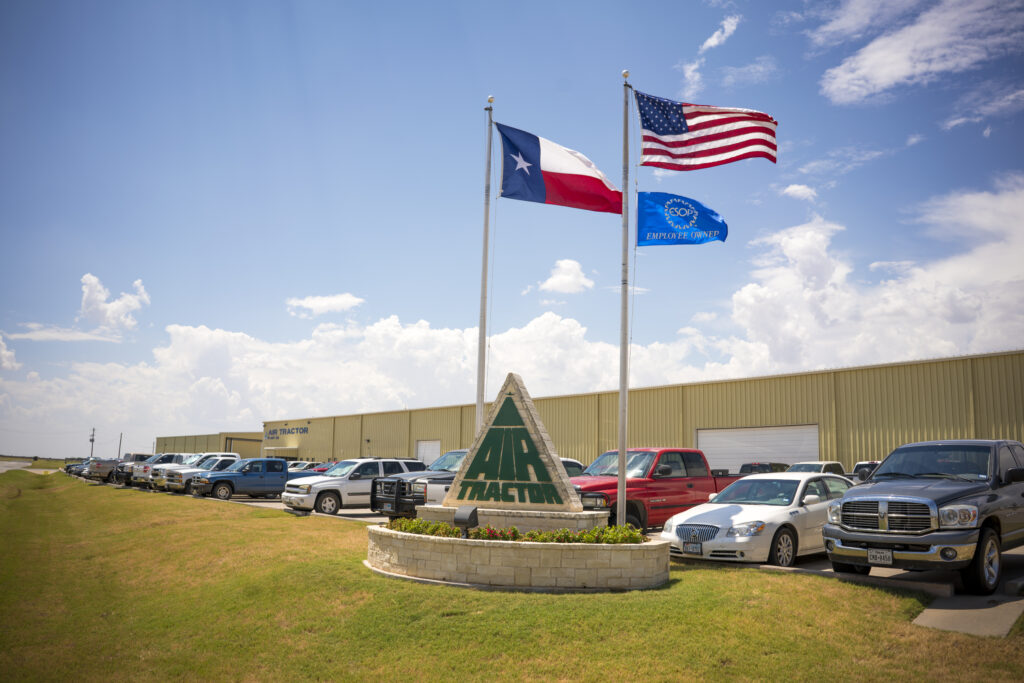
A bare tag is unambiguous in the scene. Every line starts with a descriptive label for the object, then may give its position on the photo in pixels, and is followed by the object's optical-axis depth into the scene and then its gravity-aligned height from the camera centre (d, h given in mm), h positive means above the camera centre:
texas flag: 13516 +4933
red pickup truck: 13656 -682
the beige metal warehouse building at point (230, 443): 72875 -644
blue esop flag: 12250 +3809
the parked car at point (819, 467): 19156 -395
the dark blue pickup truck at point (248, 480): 27547 -1617
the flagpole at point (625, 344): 11312 +1658
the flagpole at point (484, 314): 14266 +2612
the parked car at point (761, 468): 21438 -515
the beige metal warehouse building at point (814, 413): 20917 +1330
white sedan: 10445 -1067
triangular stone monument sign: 10758 -334
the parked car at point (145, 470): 35438 -1723
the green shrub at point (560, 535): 9594 -1198
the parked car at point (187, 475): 30641 -1631
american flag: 12430 +5409
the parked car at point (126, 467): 38250 -1792
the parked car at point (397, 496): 14586 -1139
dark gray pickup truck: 8156 -708
